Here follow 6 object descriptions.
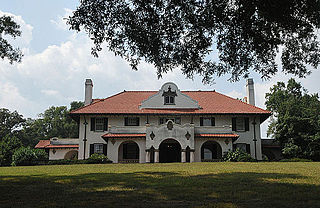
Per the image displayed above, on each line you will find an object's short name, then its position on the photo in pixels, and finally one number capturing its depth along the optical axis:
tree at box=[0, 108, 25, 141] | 68.12
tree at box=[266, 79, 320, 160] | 32.31
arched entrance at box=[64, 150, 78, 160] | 38.41
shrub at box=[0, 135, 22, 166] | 30.82
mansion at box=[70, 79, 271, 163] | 30.73
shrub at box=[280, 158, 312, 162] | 28.83
